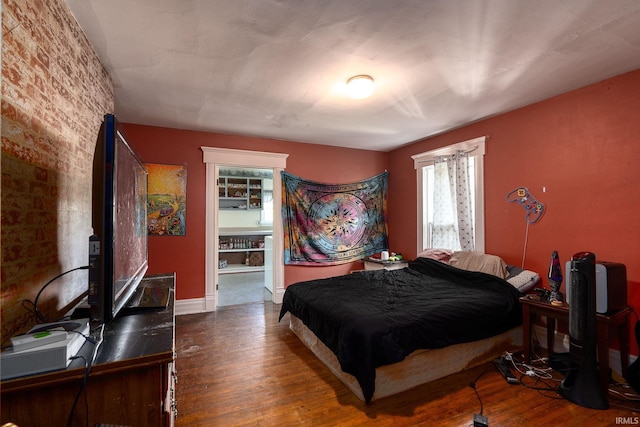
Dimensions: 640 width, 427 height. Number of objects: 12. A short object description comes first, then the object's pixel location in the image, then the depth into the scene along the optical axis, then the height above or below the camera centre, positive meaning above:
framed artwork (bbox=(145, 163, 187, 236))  3.66 +0.26
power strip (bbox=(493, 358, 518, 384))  2.20 -1.24
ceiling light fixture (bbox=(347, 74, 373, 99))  2.38 +1.13
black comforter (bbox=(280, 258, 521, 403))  1.97 -0.76
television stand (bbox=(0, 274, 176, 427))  0.89 -0.56
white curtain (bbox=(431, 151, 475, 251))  3.65 +0.17
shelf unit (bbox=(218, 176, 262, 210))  6.83 +0.64
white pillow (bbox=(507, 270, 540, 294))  2.80 -0.64
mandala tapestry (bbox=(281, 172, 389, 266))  4.38 -0.03
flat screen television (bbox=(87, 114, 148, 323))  1.16 -0.02
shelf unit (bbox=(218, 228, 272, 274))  6.74 -0.70
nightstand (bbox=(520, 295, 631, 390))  1.97 -0.85
